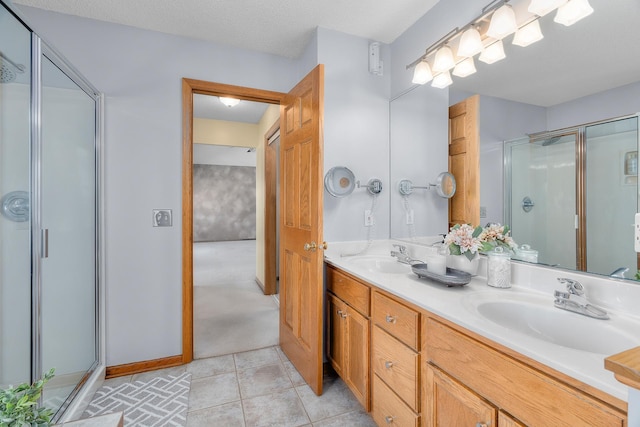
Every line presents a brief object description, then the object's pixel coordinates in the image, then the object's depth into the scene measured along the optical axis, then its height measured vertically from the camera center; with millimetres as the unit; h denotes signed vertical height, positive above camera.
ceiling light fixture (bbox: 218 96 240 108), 3502 +1371
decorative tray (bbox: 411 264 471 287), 1297 -299
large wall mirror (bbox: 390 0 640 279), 1018 +384
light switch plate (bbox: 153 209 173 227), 2193 -29
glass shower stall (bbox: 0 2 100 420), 1376 -11
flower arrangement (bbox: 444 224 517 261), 1385 -131
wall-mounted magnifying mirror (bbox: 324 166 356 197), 2113 +235
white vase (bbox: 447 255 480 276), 1513 -272
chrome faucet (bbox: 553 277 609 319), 975 -319
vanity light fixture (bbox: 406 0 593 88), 1196 +886
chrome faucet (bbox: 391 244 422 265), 1924 -289
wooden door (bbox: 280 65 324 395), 1782 -94
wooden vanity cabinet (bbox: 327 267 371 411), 1556 -705
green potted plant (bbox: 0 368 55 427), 628 -430
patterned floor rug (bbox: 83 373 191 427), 1658 -1163
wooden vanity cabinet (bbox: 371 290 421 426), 1194 -672
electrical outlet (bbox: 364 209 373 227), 2258 -37
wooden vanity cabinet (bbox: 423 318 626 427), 667 -492
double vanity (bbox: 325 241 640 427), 696 -428
